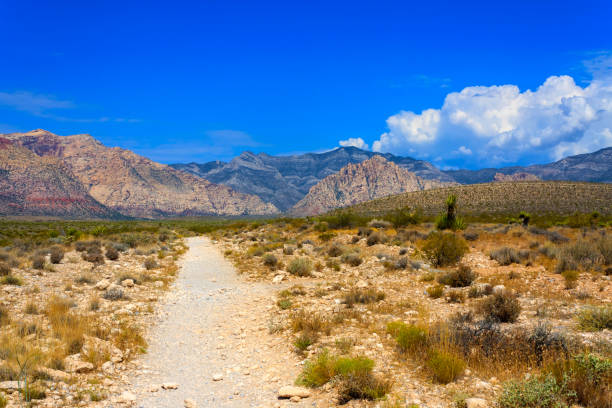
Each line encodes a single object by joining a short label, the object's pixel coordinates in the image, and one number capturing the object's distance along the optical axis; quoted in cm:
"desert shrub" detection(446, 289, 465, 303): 1017
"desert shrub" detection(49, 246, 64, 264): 1691
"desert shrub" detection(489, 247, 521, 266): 1449
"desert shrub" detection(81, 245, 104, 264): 1830
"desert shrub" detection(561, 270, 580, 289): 1054
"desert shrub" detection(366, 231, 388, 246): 2297
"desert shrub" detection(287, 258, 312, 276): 1662
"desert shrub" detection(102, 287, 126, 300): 1144
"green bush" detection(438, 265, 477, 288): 1198
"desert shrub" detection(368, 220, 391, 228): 3250
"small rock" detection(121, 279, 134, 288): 1347
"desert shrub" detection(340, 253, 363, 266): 1786
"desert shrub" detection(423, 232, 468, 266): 1595
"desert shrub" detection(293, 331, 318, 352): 751
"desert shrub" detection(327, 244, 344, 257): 2070
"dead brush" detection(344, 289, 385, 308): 1063
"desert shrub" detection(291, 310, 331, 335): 829
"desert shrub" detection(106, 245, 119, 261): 1972
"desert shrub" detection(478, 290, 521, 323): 789
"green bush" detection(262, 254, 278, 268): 1867
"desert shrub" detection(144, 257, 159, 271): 1845
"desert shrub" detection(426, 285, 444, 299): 1088
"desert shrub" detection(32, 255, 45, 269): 1526
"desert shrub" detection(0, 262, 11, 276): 1294
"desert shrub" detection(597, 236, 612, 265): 1257
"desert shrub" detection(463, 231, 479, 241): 2120
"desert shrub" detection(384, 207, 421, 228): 3249
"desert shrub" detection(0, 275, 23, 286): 1195
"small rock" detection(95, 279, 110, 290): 1272
